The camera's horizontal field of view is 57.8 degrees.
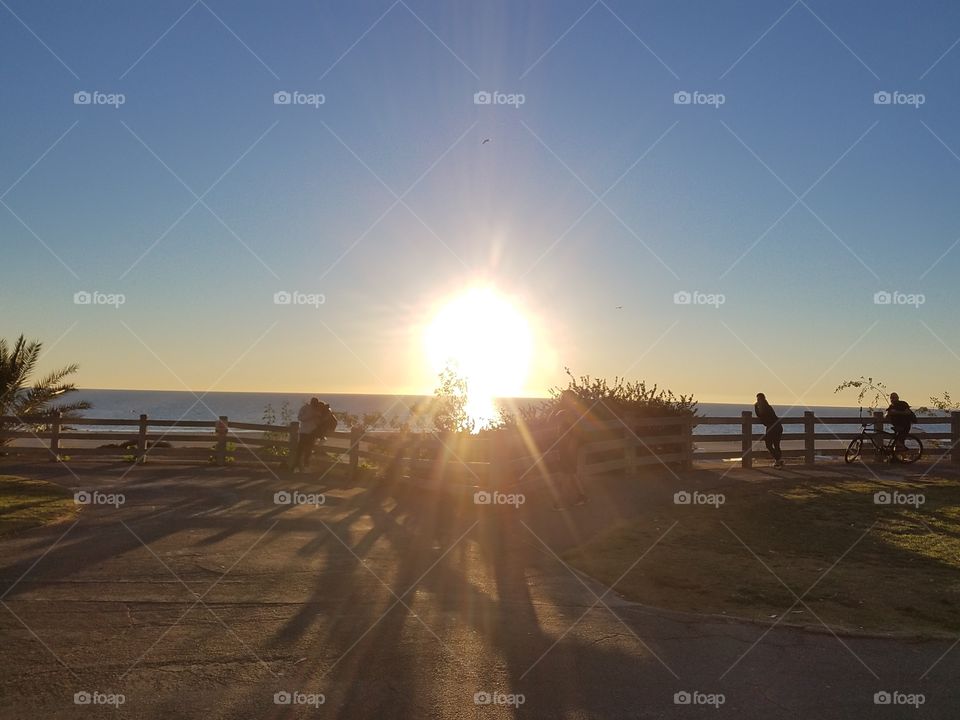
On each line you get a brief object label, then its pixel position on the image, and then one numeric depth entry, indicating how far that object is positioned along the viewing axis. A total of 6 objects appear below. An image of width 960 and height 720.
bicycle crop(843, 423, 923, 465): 24.19
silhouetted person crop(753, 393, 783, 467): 23.48
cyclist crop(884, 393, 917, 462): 23.48
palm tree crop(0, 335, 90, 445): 27.47
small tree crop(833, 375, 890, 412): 32.50
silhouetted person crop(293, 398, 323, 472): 22.84
